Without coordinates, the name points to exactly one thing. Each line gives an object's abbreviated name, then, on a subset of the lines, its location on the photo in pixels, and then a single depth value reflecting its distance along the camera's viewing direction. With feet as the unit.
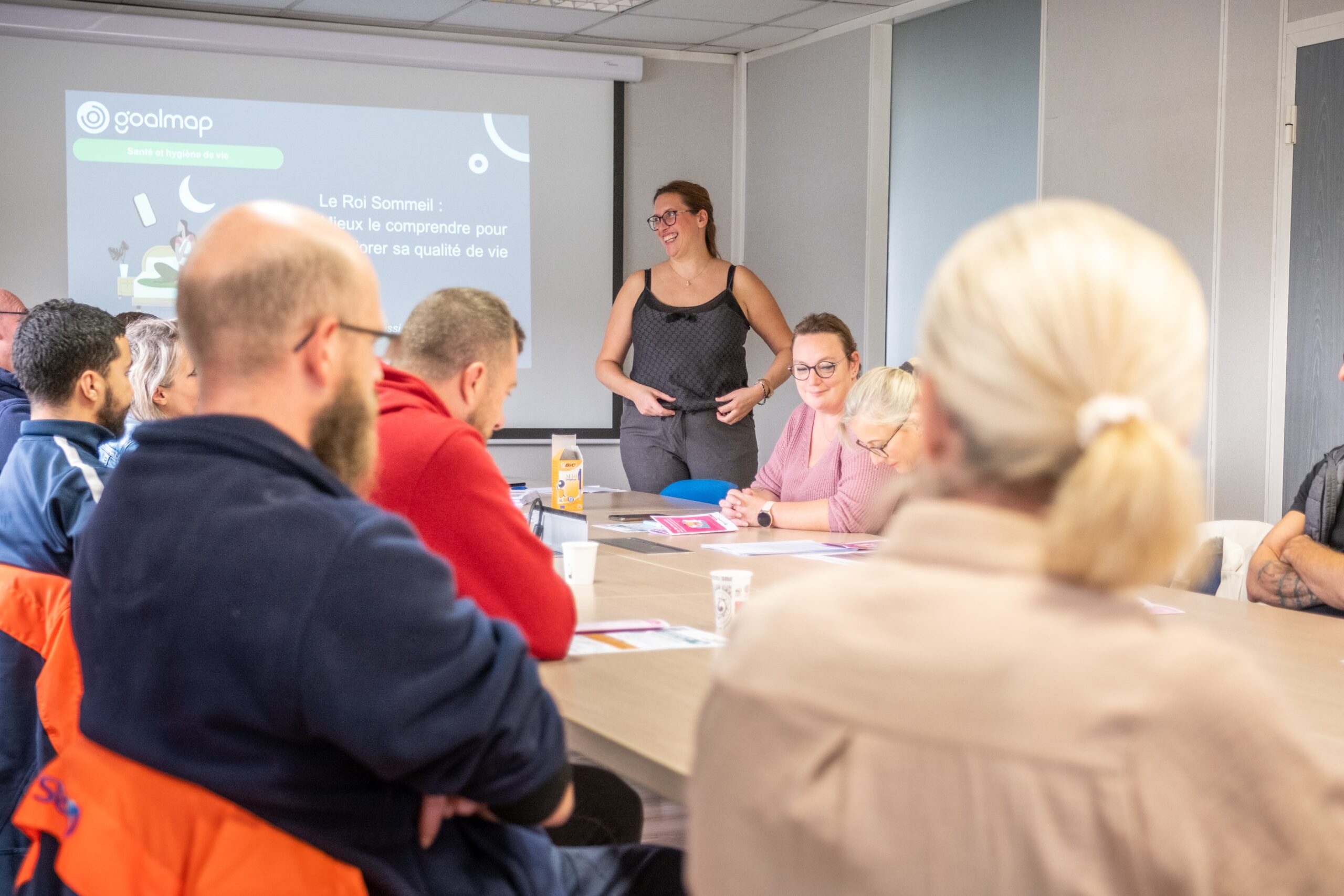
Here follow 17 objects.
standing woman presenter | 16.38
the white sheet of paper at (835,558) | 9.56
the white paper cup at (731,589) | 6.61
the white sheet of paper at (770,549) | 10.10
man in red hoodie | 5.96
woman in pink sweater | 11.74
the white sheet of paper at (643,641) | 6.32
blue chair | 15.03
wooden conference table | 4.73
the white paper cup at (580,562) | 8.25
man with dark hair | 8.11
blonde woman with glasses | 11.34
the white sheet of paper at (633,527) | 11.61
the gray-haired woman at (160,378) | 11.56
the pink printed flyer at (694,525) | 11.53
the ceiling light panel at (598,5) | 19.80
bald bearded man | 3.46
